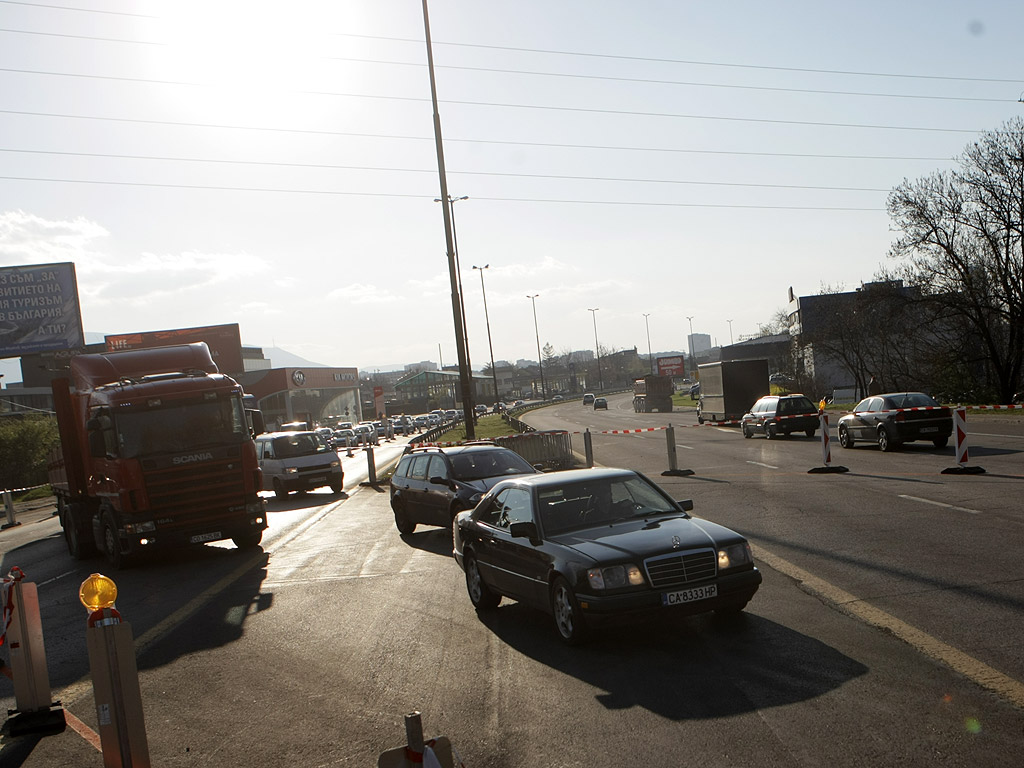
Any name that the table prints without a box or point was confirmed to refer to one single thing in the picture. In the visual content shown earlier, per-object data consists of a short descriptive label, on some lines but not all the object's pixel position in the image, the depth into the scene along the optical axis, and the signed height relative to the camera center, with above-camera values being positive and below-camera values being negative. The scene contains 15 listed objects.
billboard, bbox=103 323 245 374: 66.62 +4.75
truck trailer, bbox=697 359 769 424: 45.06 -1.80
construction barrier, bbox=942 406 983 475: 18.00 -2.31
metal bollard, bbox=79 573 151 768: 5.22 -1.45
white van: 27.39 -2.02
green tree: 46.41 -1.27
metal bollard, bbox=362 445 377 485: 29.56 -2.53
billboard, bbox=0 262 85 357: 30.91 +3.57
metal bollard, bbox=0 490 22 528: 30.31 -2.74
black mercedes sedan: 7.58 -1.59
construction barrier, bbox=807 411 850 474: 20.47 -2.58
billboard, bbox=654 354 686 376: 155.19 -1.97
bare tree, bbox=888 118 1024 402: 46.12 +2.94
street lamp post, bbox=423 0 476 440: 30.81 +2.74
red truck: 15.13 -0.80
